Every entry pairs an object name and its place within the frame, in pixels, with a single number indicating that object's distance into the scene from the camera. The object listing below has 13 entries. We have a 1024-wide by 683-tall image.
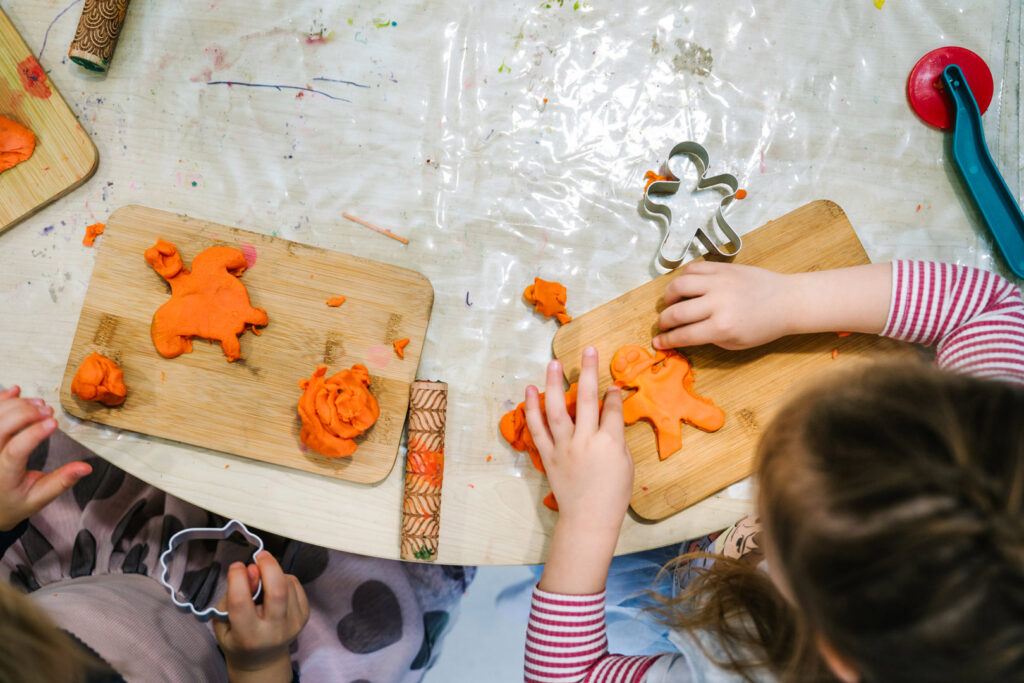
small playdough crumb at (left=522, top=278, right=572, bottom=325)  0.94
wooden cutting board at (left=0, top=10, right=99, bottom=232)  0.94
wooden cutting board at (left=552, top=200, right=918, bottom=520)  0.89
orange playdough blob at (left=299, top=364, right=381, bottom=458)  0.85
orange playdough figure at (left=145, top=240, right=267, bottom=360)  0.88
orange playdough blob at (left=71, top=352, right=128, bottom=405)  0.85
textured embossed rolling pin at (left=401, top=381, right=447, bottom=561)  0.87
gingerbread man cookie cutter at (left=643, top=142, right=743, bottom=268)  0.94
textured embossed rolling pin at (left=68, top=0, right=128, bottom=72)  0.94
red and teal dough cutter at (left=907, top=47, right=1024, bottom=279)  0.98
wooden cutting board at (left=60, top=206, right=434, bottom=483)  0.89
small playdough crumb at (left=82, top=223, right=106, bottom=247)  0.95
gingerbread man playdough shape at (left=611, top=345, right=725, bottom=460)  0.89
